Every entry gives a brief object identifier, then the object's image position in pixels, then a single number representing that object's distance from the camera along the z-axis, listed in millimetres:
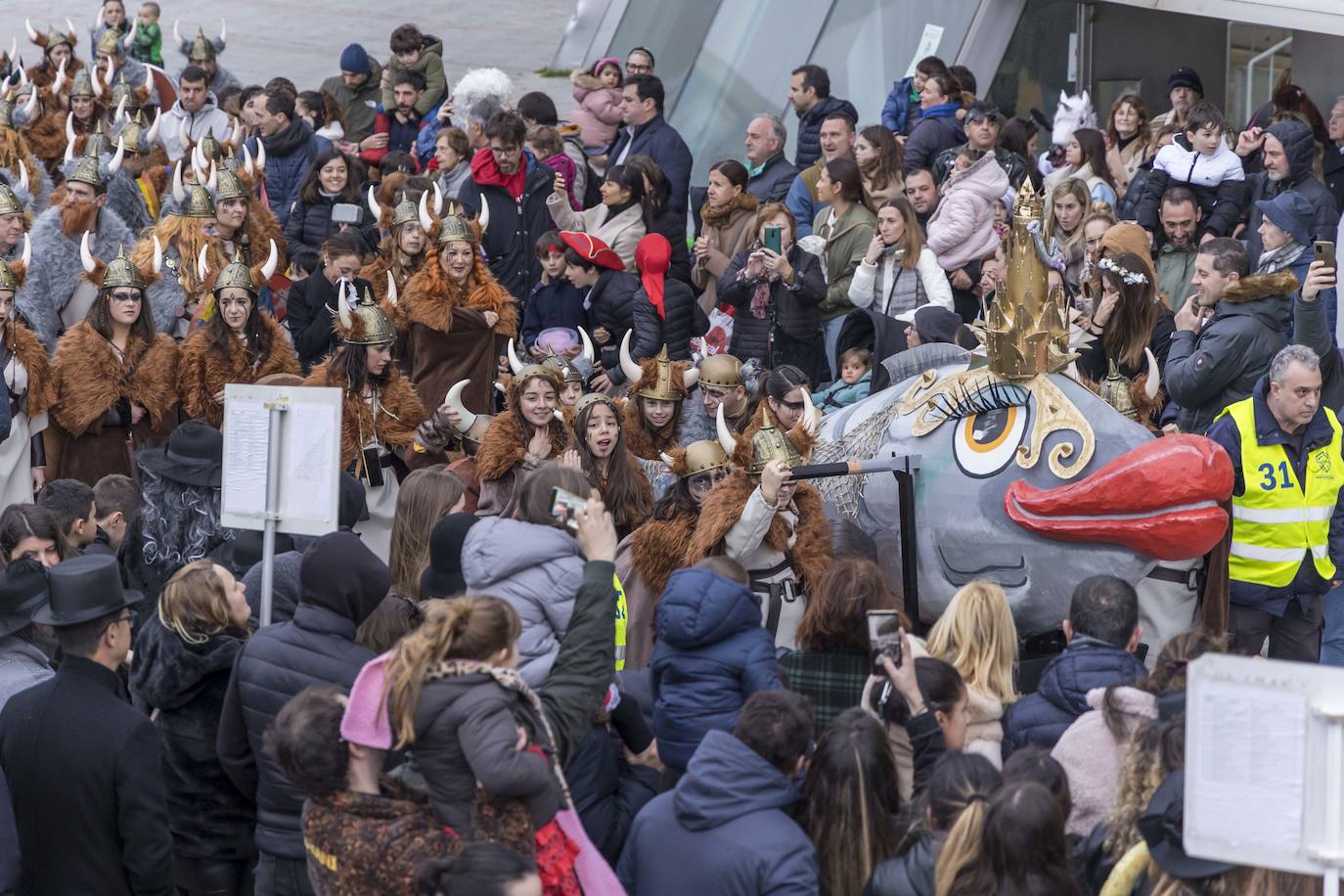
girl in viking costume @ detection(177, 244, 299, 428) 20000
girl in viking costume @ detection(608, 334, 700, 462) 17875
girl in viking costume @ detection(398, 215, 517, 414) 21250
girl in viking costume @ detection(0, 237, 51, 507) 19641
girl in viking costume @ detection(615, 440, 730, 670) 14883
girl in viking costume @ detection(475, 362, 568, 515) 16781
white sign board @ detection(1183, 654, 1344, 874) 7430
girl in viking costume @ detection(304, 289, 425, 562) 18484
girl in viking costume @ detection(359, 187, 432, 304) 22391
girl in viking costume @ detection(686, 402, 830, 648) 14344
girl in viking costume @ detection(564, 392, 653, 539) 16250
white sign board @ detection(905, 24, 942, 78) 31359
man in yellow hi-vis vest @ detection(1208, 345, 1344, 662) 15164
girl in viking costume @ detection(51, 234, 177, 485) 19969
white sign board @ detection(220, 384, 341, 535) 12758
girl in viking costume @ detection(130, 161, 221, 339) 23094
